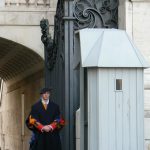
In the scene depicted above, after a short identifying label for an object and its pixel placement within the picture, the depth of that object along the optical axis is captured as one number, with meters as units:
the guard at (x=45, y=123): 9.45
